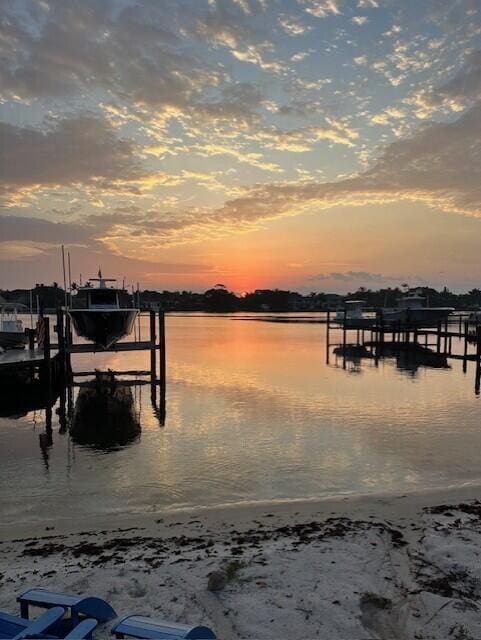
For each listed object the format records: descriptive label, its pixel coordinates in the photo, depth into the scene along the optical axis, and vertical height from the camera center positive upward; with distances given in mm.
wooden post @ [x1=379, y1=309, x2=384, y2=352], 46062 -2874
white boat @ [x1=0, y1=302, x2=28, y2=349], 31500 -2183
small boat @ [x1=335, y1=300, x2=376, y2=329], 55225 -2200
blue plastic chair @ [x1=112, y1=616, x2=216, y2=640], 3979 -2721
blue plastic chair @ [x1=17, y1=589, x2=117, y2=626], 4426 -2802
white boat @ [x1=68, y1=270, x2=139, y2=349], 24438 -777
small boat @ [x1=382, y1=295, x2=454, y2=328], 51750 -1452
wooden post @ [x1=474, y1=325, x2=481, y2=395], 23303 -3347
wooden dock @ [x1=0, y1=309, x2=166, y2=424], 20922 -3476
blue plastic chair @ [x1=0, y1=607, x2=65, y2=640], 3953 -2701
